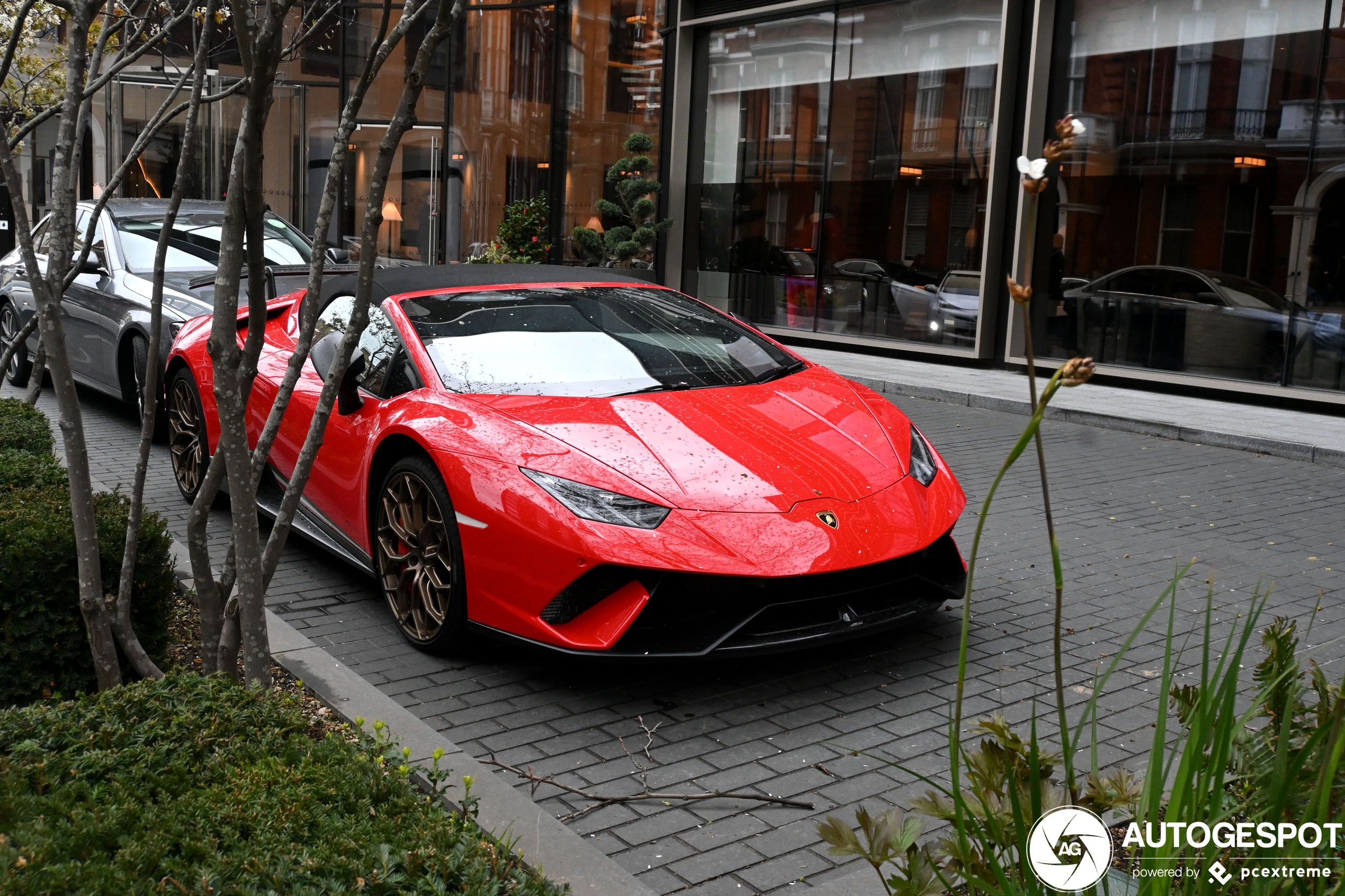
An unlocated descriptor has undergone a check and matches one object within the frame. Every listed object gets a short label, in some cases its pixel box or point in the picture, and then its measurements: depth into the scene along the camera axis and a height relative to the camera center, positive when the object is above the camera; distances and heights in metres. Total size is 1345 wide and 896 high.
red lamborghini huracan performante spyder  4.22 -0.93
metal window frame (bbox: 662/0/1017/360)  14.97 +0.47
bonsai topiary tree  19.69 +0.17
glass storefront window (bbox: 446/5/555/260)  22.58 +1.92
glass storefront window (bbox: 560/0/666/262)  20.55 +2.31
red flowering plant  19.88 -0.21
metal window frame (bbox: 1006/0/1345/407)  14.24 +1.42
